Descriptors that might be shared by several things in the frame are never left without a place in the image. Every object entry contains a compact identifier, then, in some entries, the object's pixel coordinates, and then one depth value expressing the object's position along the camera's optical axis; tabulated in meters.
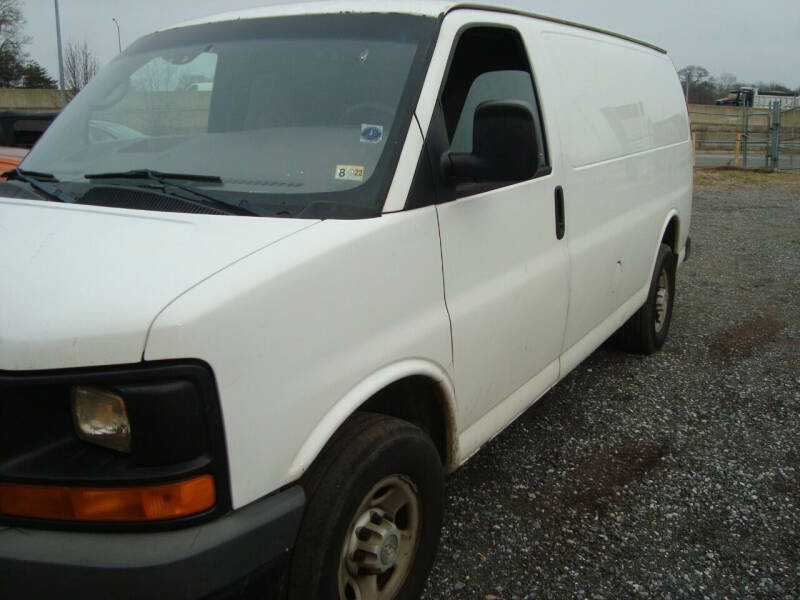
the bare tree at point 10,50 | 48.09
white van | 1.70
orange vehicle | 5.98
